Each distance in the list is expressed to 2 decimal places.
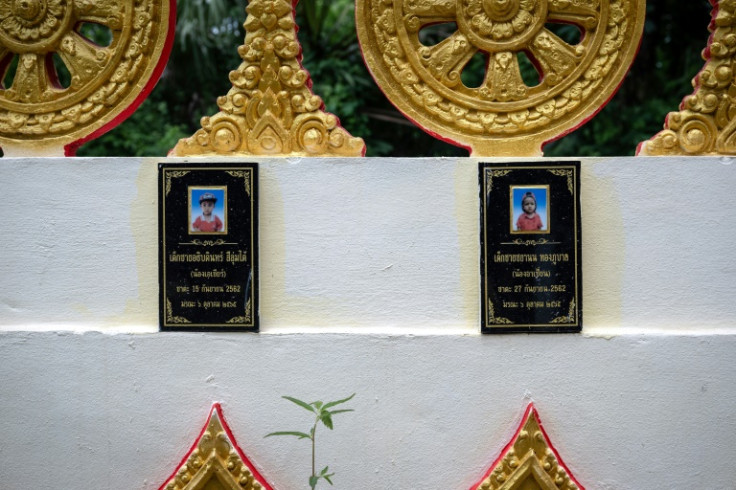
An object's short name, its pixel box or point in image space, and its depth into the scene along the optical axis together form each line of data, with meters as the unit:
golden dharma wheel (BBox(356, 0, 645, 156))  4.21
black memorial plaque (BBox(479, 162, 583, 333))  4.02
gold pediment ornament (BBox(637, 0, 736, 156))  4.13
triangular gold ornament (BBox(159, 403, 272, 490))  3.91
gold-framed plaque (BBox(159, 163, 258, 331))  4.09
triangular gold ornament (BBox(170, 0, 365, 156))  4.20
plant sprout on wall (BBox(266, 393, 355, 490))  3.42
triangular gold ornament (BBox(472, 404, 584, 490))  3.86
